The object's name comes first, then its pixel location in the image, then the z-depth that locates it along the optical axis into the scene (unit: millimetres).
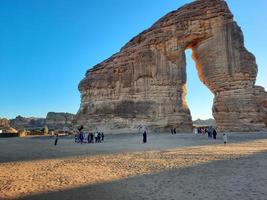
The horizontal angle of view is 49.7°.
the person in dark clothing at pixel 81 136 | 28608
